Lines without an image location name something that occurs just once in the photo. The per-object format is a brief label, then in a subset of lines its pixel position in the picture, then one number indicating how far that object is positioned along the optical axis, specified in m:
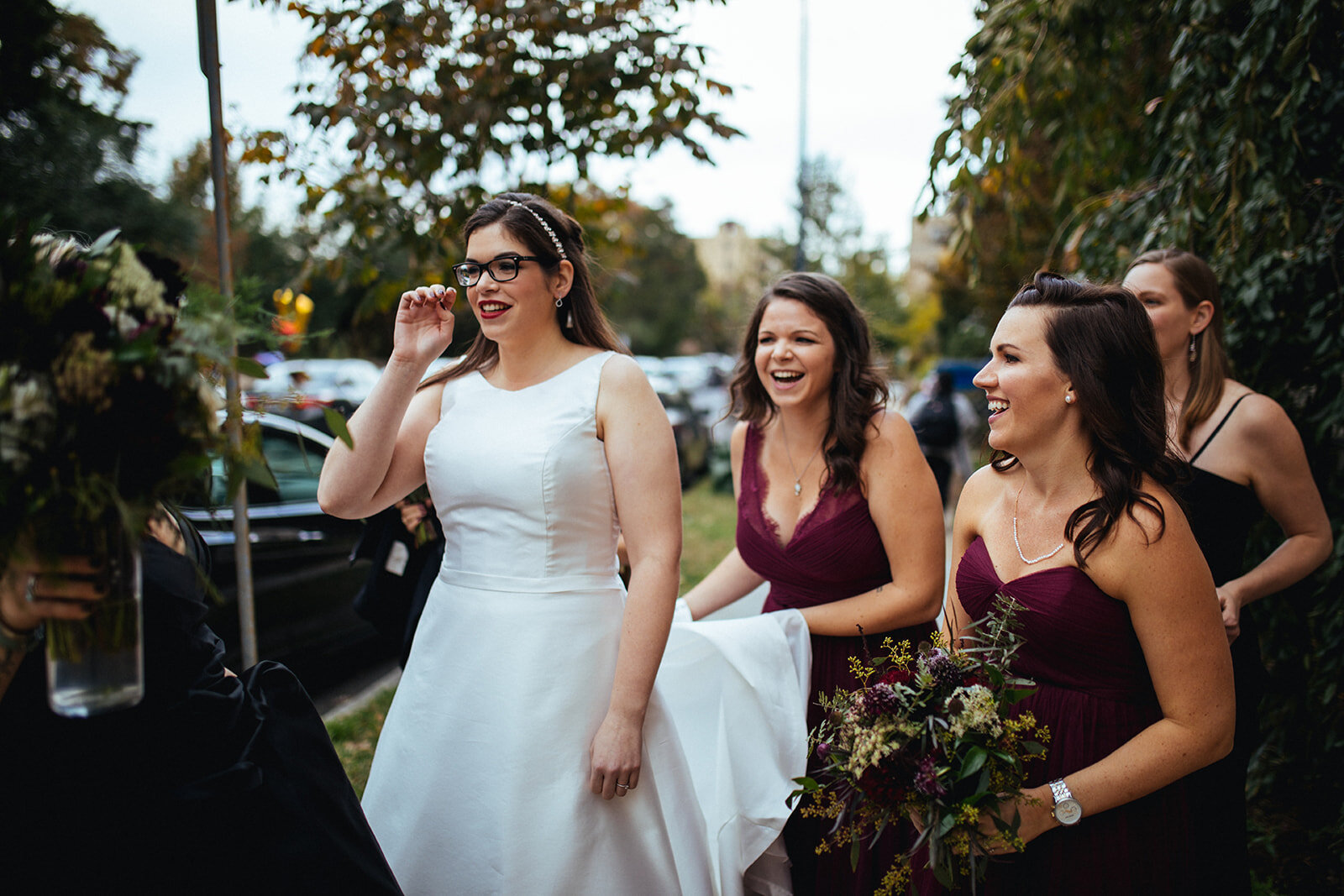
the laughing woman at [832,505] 2.60
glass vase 1.26
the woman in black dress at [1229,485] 2.46
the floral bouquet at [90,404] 1.17
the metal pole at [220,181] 2.76
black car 4.50
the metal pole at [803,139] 16.00
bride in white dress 2.11
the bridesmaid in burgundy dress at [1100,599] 1.75
